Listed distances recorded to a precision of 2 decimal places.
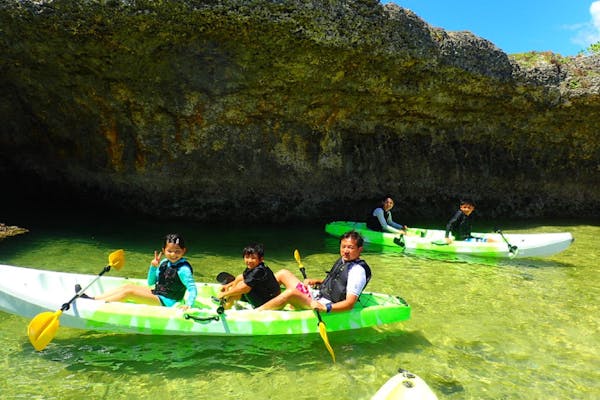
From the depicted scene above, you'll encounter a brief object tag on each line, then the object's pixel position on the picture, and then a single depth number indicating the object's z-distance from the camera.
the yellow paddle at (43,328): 4.52
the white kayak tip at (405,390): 3.82
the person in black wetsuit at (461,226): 10.65
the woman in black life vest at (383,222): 11.75
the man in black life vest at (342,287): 5.57
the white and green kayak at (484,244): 9.91
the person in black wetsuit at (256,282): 5.72
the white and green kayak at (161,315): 5.10
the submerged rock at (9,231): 10.19
